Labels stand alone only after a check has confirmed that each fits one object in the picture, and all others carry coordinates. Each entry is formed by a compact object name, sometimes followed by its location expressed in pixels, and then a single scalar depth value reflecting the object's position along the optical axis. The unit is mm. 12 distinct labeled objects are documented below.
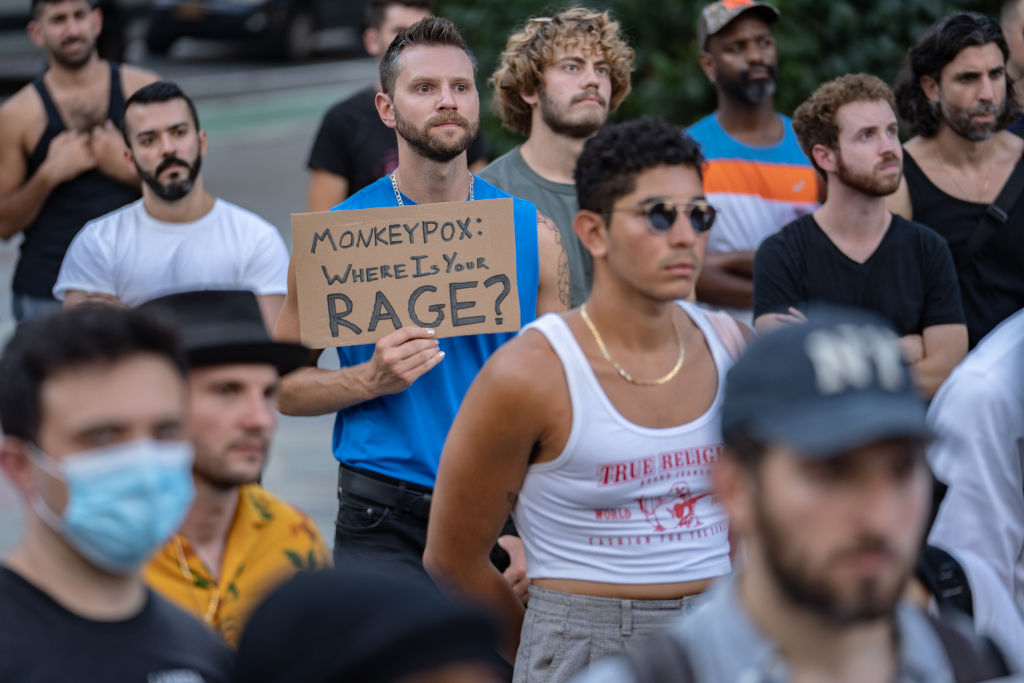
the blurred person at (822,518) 3996
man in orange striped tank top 12516
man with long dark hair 11703
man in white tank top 7039
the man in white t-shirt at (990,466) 6598
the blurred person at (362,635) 3842
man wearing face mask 5043
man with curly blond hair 11250
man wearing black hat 6344
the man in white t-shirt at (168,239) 11086
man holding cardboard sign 9062
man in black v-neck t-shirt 10477
